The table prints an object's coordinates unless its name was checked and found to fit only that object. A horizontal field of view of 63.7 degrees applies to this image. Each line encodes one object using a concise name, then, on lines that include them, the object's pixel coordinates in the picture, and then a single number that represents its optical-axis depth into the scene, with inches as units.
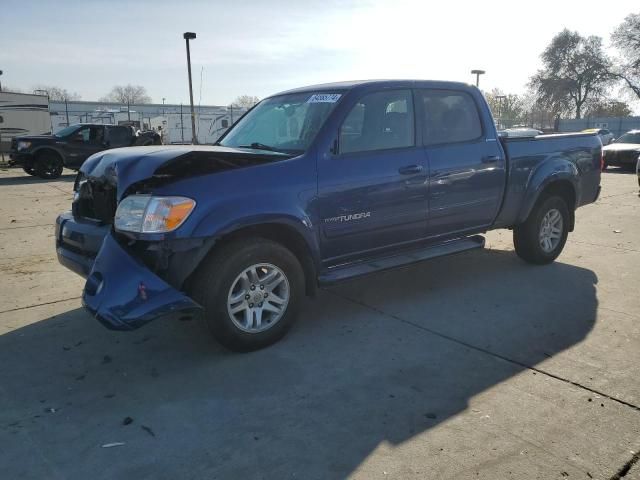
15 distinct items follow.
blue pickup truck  133.4
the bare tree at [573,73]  2118.6
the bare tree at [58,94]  3286.9
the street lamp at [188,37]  741.4
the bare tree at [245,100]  2666.8
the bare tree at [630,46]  1963.6
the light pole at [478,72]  1152.4
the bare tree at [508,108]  2517.6
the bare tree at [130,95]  3747.5
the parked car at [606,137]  1150.7
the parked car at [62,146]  636.1
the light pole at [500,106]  2705.2
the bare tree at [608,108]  2138.3
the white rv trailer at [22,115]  938.1
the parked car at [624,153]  715.4
